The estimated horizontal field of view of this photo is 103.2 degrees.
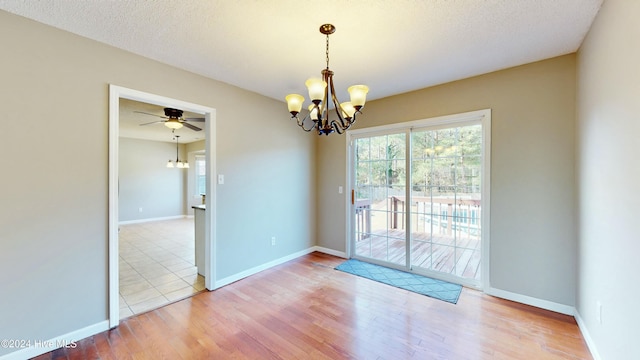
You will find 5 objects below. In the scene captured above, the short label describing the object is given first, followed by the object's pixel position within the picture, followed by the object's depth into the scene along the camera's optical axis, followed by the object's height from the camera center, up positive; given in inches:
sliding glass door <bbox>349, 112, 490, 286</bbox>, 122.9 -9.4
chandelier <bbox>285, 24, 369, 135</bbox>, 73.0 +24.3
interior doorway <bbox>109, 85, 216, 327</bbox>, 91.0 -6.9
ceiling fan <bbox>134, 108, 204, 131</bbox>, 152.8 +37.3
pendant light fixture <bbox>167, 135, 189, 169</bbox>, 309.4 +17.7
